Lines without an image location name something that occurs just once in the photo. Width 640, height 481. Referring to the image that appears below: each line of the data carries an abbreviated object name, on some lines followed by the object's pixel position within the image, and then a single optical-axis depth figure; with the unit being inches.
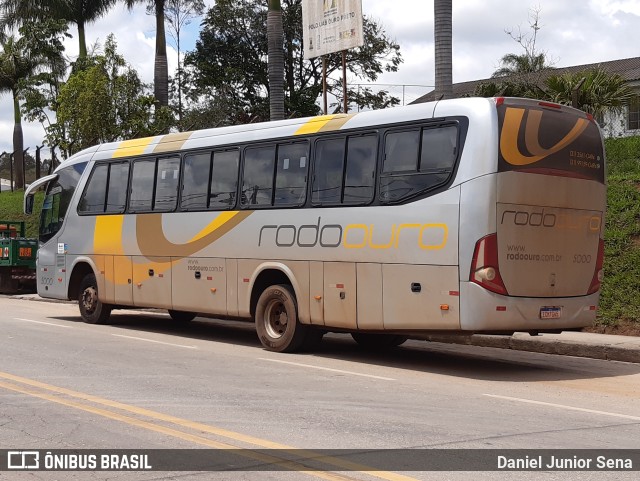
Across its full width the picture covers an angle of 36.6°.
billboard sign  884.0
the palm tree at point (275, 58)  1055.0
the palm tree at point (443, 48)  804.6
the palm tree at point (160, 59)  1614.2
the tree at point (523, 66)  1183.4
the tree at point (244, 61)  1996.8
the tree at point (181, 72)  2036.2
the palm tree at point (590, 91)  880.9
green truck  1117.1
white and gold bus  464.4
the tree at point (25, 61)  1996.8
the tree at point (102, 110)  1325.0
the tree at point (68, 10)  1964.8
